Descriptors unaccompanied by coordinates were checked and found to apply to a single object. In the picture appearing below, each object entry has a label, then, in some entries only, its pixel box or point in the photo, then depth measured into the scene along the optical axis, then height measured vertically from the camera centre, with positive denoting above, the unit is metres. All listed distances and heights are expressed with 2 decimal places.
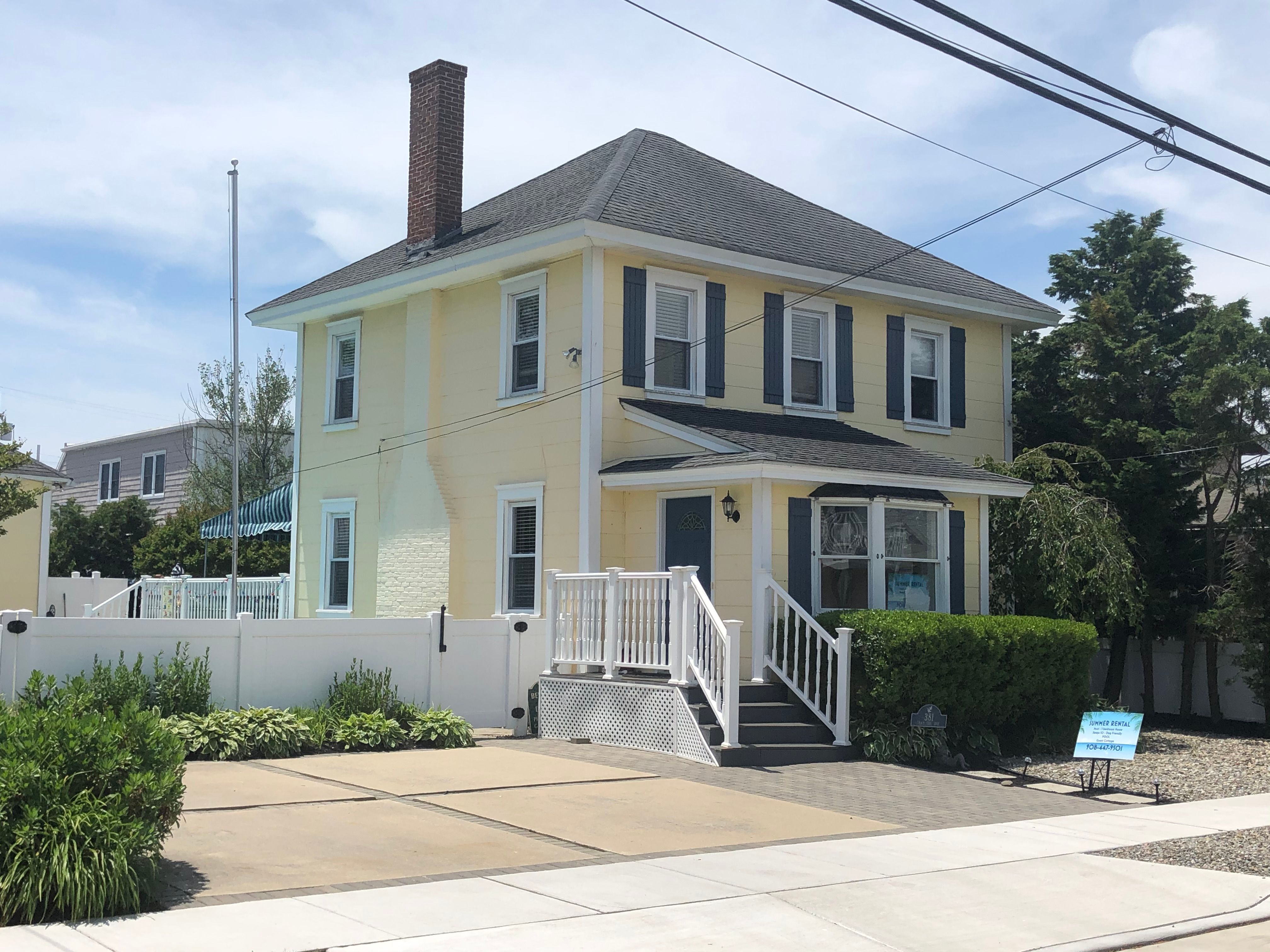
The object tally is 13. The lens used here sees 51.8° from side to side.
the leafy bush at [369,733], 13.95 -1.61
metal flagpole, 18.83 +2.11
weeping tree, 17.12 +0.50
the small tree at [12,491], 19.89 +1.35
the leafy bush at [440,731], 14.51 -1.63
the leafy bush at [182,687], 13.53 -1.11
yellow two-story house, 16.31 +2.80
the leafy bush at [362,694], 14.73 -1.26
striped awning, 22.36 +1.09
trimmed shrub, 14.26 -0.88
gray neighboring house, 37.31 +3.50
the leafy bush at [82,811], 6.79 -1.25
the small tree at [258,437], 34.34 +3.84
